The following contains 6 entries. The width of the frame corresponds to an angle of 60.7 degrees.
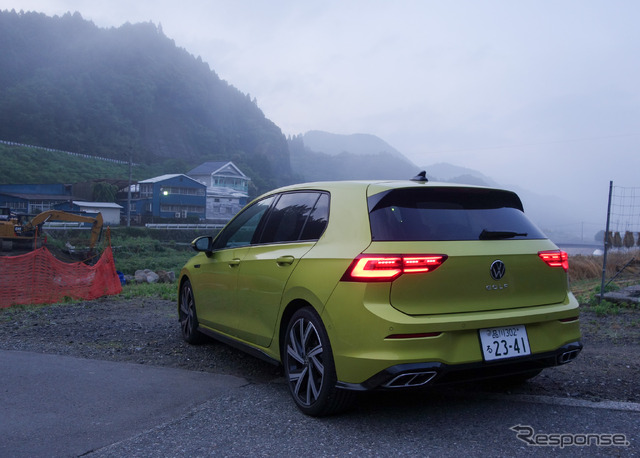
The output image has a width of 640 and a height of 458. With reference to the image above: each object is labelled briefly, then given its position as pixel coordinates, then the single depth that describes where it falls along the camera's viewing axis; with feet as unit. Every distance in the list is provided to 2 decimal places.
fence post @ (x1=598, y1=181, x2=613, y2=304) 27.54
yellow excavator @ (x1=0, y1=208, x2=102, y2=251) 84.27
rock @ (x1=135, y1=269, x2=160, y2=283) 77.87
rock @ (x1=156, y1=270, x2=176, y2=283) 82.53
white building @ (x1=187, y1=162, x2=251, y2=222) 226.38
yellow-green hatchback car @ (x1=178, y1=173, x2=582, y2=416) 10.53
